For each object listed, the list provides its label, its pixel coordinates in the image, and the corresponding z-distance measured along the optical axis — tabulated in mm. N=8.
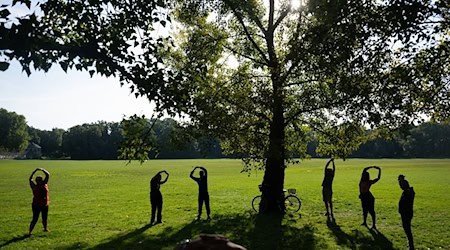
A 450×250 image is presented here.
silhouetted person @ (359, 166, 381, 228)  15094
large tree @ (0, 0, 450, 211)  8326
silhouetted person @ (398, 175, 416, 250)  11438
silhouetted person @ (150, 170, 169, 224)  16016
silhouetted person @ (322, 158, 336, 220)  17812
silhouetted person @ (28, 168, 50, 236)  13812
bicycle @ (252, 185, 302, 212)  20250
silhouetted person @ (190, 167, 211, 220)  16703
